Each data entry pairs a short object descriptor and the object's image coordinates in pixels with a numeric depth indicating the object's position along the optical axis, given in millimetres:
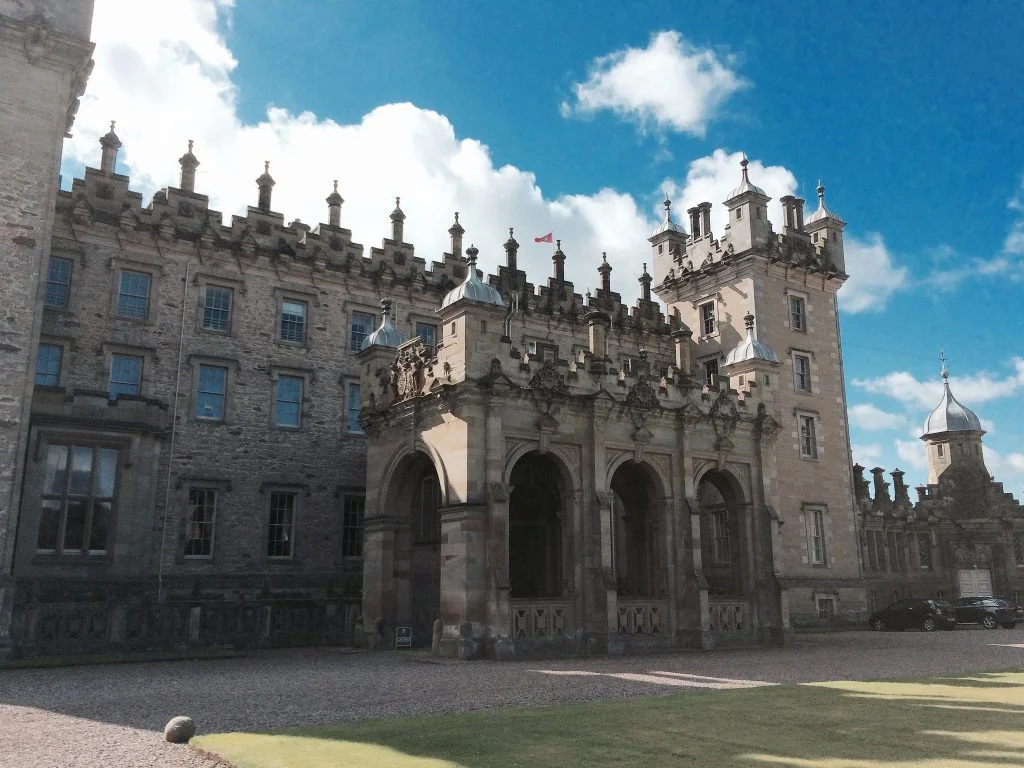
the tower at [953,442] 46938
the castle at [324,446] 19328
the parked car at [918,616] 32719
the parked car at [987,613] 33969
